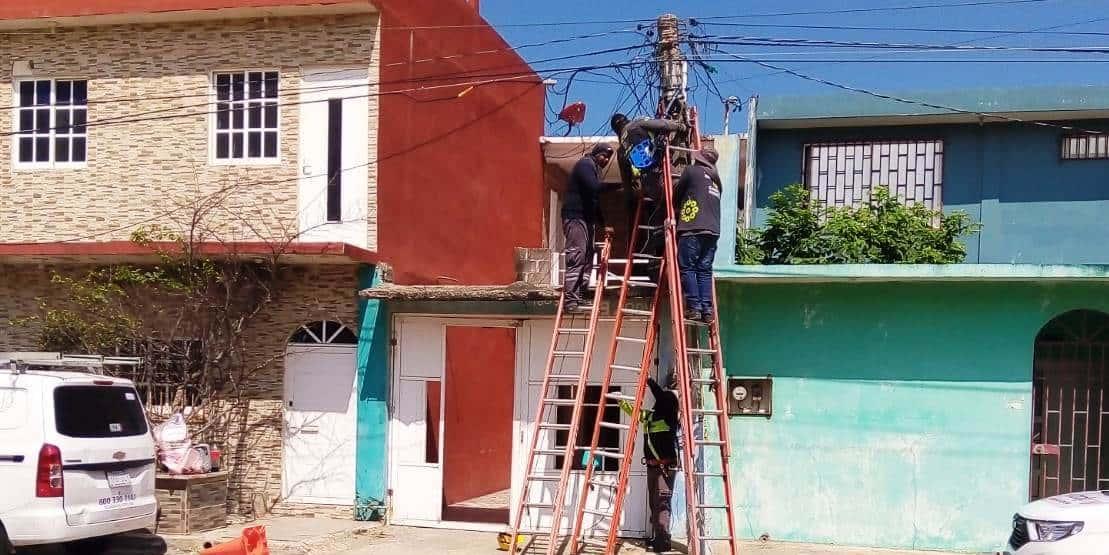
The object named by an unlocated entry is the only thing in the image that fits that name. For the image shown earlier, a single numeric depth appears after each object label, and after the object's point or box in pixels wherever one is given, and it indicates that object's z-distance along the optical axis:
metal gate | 10.32
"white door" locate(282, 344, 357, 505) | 11.80
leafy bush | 12.50
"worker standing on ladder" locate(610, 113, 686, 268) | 9.46
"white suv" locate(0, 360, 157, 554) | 8.28
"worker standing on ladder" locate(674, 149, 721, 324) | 9.32
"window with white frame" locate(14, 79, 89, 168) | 12.77
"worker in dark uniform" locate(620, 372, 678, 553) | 10.01
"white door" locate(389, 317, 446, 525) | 11.59
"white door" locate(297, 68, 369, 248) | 11.93
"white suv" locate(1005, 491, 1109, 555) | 7.34
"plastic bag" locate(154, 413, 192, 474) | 10.98
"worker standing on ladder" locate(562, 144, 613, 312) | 9.91
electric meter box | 10.72
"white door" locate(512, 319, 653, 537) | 10.80
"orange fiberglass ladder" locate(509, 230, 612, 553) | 9.19
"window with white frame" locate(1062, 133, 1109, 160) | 15.11
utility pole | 10.49
